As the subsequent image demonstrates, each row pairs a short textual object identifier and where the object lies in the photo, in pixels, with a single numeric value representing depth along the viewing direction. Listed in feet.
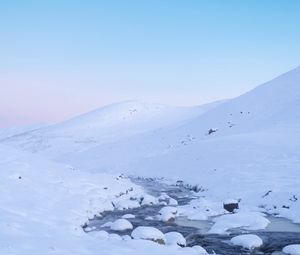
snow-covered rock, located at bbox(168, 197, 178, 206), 76.74
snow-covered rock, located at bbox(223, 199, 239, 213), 67.33
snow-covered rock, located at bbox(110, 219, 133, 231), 52.83
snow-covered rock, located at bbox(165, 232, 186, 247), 43.89
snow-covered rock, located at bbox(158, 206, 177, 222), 61.08
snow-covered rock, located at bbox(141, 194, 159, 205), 77.24
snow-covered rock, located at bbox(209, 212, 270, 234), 53.93
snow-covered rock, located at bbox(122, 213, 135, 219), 62.77
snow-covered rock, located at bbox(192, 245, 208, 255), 39.06
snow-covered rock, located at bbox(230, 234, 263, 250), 44.26
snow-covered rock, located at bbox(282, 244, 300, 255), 41.31
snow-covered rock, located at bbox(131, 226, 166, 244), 42.84
